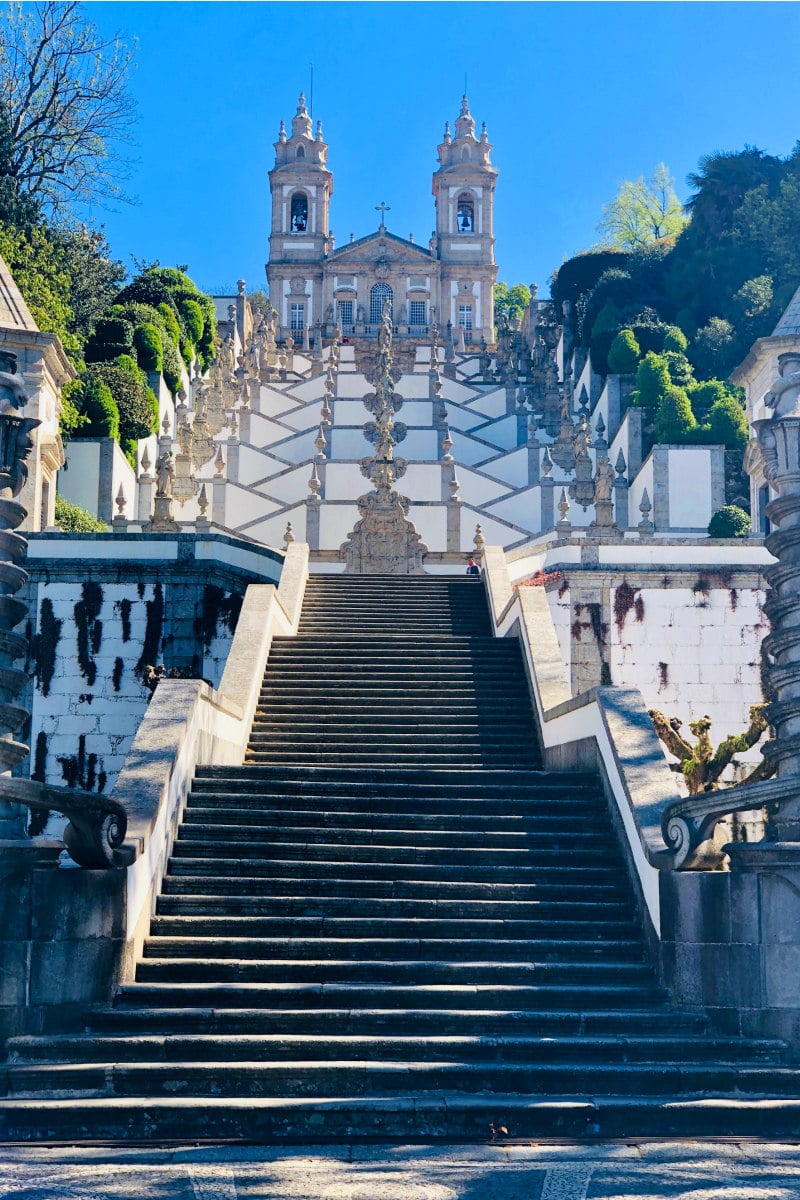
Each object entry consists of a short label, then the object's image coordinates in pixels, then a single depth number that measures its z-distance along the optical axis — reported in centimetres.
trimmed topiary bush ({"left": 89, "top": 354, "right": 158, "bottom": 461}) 3412
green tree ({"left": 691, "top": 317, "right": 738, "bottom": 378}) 4012
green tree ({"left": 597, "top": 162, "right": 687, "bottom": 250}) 6341
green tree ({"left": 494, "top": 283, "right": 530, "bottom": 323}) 8200
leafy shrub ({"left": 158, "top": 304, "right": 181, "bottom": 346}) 4291
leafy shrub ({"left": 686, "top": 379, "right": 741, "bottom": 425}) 3450
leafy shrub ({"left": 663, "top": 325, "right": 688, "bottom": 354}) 4091
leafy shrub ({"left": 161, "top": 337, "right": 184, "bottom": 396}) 4102
